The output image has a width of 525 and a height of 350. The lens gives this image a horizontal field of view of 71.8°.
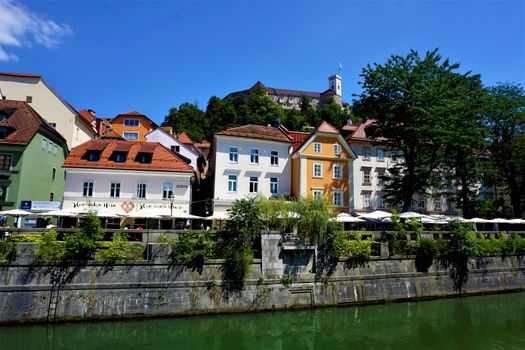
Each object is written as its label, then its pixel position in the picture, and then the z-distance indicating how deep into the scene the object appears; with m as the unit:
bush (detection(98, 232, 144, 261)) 19.70
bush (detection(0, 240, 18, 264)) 18.59
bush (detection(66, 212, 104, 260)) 19.27
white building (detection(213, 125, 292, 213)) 35.41
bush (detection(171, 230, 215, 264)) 20.55
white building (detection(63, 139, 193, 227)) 31.19
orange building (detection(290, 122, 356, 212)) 37.03
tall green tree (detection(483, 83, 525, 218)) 40.09
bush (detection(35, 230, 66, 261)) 19.00
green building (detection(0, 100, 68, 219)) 30.09
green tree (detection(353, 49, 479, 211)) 31.38
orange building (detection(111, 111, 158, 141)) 56.03
